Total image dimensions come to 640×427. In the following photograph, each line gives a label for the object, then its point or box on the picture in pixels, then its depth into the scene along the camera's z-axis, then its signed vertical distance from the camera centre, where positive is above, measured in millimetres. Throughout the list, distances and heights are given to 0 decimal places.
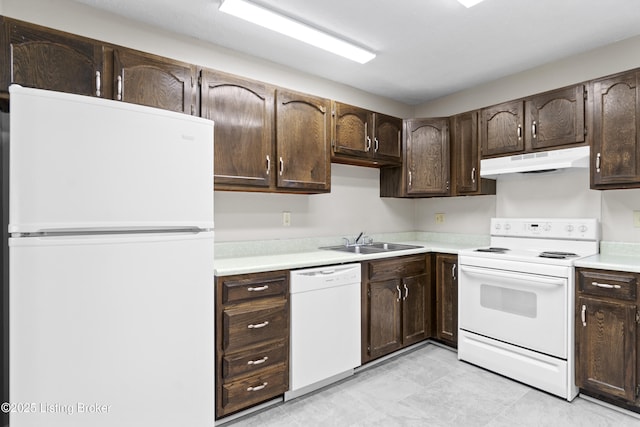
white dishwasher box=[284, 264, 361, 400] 2236 -803
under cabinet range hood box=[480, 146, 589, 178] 2475 +407
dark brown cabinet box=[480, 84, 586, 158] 2508 +730
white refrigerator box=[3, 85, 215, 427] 1267 -217
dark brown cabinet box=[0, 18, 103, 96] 1604 +778
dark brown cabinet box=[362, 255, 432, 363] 2641 -778
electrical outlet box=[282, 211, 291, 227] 2908 -53
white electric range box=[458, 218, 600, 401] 2254 -660
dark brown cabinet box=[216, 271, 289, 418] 1958 -778
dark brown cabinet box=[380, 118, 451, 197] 3318 +549
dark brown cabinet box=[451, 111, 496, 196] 3113 +519
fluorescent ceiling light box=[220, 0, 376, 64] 2033 +1240
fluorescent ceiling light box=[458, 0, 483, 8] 1953 +1236
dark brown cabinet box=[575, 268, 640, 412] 2023 -781
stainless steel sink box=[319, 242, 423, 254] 3162 -338
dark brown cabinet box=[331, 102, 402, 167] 2846 +687
